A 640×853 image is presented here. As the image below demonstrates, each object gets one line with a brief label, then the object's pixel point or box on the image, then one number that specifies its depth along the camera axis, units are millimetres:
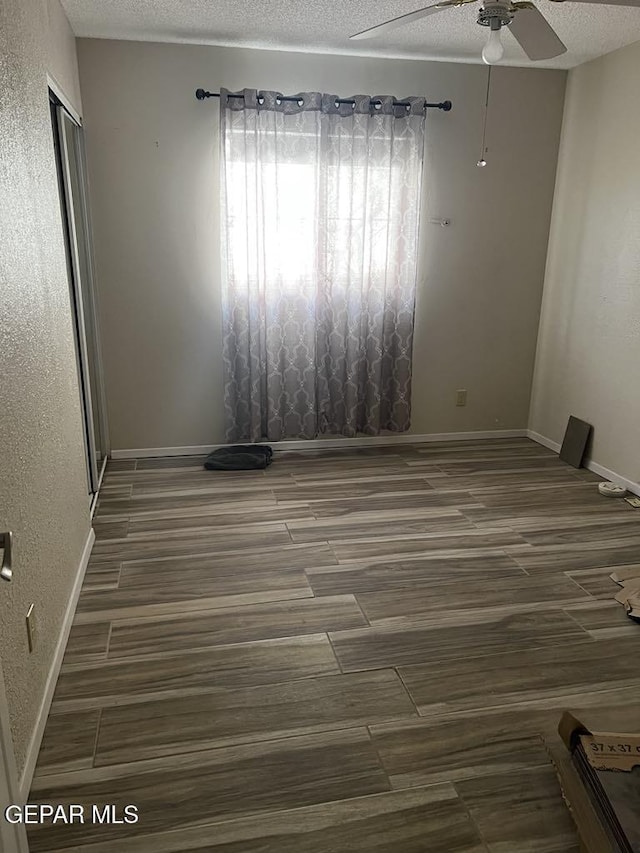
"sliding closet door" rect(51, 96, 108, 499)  3135
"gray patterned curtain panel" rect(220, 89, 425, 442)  3979
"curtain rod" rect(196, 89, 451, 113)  3826
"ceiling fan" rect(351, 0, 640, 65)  2125
